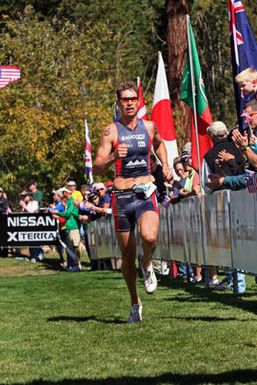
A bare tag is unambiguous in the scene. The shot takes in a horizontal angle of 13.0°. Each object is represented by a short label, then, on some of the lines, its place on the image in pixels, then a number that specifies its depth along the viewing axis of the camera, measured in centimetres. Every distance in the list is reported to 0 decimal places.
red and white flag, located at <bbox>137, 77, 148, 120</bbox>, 2191
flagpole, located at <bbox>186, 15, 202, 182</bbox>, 1653
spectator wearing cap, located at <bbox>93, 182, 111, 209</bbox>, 2449
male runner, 1066
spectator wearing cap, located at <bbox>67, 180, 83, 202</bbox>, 2777
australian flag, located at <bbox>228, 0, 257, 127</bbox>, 1334
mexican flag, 1728
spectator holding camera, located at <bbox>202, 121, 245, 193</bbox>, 1358
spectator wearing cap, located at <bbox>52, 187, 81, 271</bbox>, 2655
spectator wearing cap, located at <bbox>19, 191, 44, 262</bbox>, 2970
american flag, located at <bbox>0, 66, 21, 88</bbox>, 2623
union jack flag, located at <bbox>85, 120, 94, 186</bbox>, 3078
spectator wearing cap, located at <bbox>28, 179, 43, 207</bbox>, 3130
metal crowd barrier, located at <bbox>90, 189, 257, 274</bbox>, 1184
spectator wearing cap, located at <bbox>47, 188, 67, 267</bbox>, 2803
